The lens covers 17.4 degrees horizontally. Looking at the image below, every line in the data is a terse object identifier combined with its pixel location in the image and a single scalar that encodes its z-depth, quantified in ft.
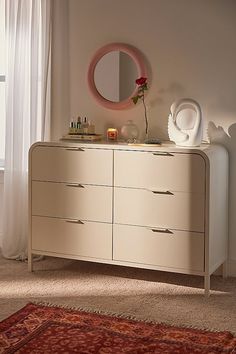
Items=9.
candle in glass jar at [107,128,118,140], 16.39
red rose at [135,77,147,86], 15.98
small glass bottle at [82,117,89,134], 16.61
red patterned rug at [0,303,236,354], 12.14
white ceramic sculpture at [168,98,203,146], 15.25
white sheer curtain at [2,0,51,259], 17.13
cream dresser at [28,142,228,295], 14.84
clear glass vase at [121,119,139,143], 16.33
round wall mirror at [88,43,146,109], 16.37
